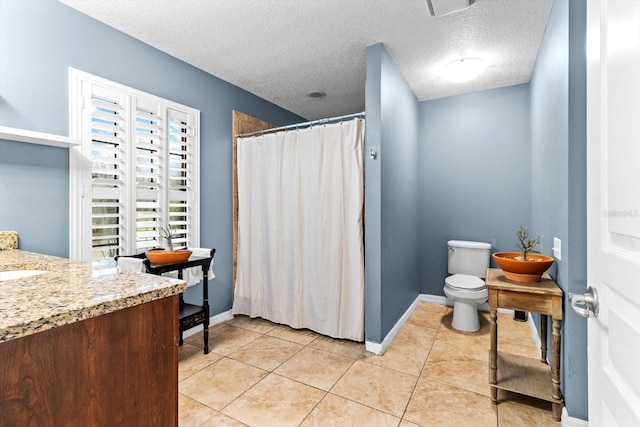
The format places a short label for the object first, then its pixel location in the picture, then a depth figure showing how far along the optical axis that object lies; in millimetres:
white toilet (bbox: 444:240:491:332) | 2826
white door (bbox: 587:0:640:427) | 610
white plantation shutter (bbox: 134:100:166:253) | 2416
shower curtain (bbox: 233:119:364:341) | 2627
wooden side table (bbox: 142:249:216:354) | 2297
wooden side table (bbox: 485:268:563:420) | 1695
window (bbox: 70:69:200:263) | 2066
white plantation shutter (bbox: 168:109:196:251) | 2652
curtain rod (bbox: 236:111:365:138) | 2550
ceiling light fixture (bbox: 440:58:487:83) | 2684
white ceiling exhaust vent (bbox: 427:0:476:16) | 1846
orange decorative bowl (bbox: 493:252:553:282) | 1834
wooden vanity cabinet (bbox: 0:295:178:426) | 688
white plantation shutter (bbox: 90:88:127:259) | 2146
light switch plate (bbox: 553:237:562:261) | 1783
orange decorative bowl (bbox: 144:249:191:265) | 2139
